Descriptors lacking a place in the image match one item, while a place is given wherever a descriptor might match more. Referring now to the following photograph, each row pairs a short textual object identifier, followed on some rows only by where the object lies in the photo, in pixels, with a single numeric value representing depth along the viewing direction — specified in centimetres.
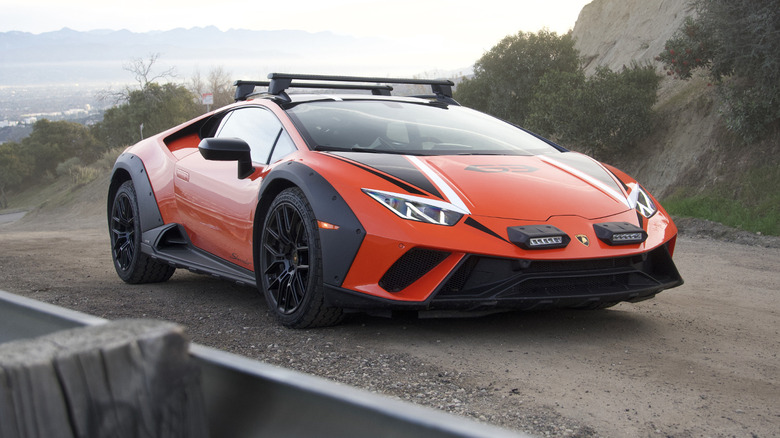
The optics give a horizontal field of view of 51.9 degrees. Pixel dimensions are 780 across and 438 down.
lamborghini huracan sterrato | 404
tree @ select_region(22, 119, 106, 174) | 7454
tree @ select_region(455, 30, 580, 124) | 2298
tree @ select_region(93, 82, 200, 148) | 5038
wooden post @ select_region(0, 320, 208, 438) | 113
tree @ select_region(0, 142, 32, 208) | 7594
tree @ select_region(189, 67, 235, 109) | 4966
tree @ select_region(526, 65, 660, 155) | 1598
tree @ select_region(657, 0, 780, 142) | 1194
